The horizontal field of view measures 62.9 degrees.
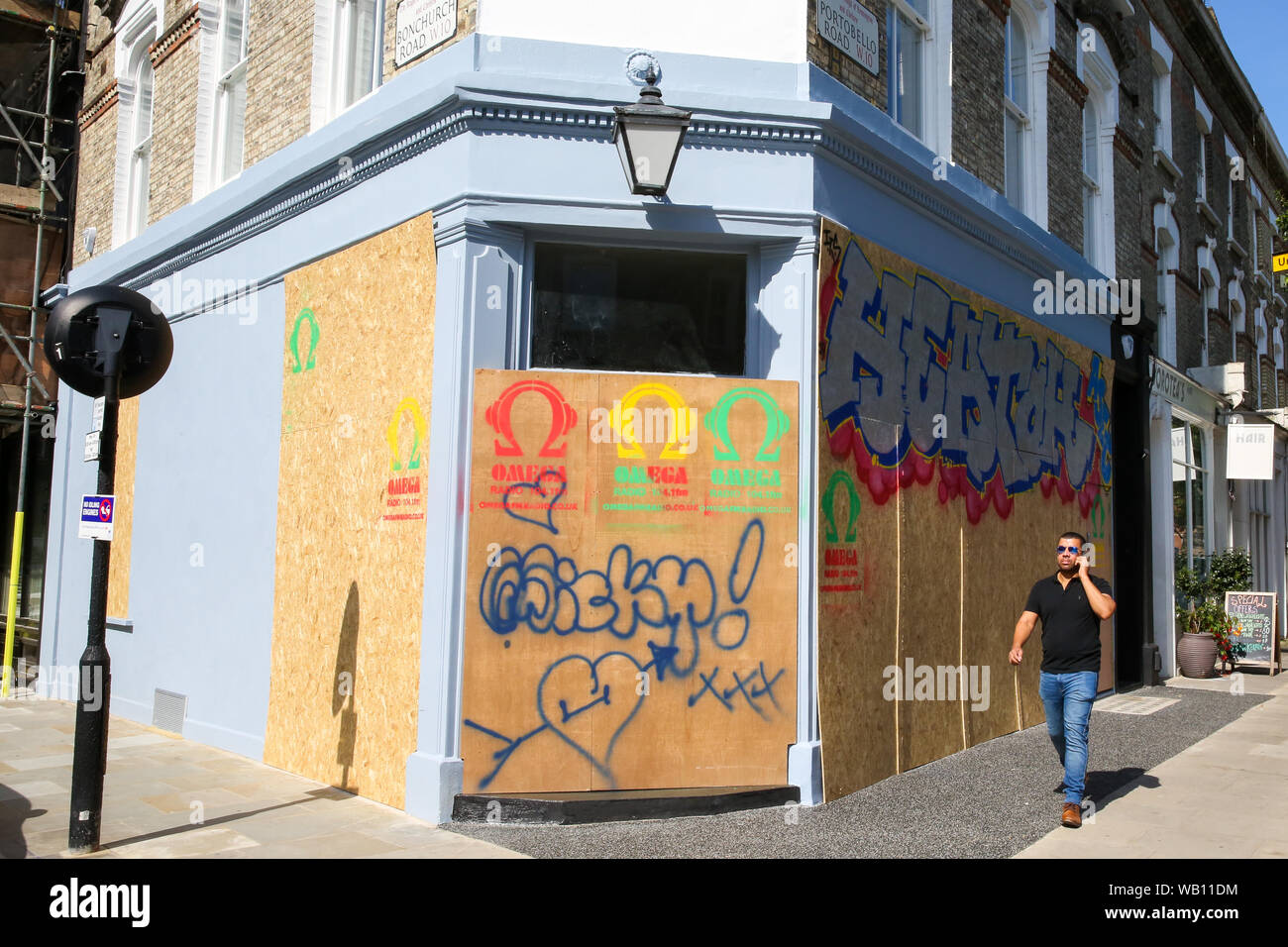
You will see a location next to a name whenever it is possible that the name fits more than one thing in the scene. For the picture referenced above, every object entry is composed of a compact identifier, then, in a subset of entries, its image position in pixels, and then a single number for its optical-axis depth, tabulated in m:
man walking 6.67
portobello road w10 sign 7.97
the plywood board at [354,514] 7.28
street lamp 6.86
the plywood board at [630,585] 6.86
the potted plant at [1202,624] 14.41
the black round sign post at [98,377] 5.85
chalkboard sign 15.02
